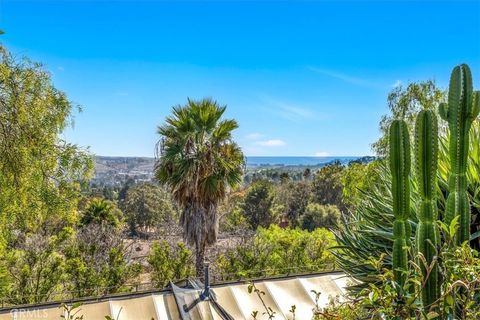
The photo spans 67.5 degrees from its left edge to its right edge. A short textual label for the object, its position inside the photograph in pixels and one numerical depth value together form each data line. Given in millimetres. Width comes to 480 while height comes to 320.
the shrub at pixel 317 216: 23672
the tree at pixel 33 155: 6121
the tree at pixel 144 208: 28734
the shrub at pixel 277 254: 10344
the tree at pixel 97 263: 9148
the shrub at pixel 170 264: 10055
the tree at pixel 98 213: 16539
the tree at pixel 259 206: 26719
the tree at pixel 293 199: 30361
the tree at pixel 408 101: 10172
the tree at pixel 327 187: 30569
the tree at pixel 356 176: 10500
